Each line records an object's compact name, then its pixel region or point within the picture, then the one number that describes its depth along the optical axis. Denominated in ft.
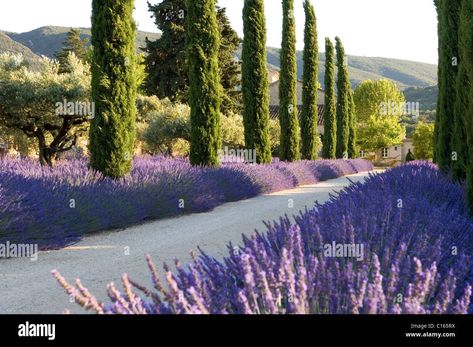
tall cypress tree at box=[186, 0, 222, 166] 52.95
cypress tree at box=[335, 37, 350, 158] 128.88
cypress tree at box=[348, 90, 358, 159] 146.72
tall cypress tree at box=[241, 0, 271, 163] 67.92
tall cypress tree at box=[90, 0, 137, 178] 38.32
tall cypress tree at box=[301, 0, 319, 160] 93.04
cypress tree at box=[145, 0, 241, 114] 129.82
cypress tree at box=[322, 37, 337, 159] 114.11
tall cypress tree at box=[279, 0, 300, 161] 79.66
